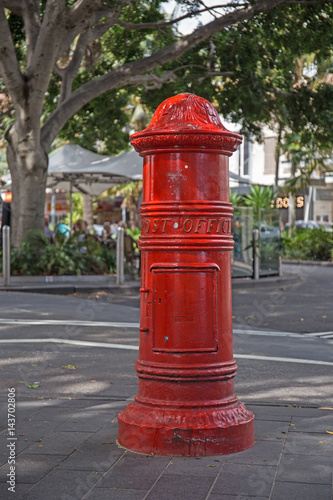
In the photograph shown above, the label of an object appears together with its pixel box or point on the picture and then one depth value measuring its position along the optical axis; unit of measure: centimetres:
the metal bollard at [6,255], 1459
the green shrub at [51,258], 1602
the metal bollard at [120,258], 1570
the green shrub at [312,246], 2844
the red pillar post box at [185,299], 386
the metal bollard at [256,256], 1884
